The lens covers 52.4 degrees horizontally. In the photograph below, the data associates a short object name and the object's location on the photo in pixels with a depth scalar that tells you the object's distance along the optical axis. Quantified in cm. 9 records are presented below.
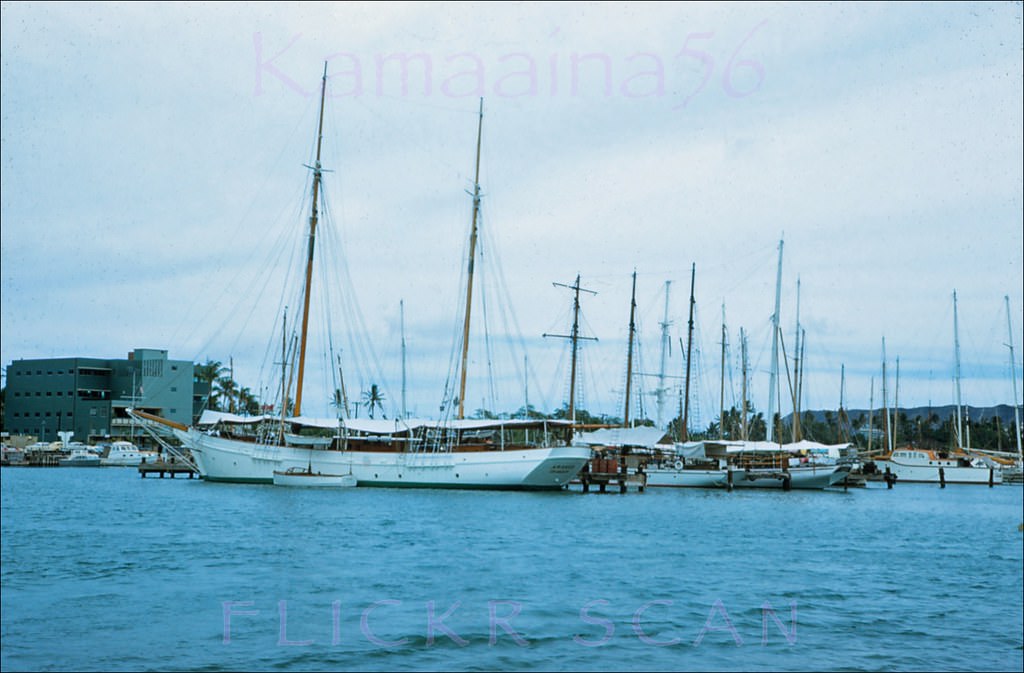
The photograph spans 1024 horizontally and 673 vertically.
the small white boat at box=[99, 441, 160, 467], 12769
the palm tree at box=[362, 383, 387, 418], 16904
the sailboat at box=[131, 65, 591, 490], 6375
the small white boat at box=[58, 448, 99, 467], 12525
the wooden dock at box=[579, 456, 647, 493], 6925
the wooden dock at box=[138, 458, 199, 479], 9369
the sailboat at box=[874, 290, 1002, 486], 10369
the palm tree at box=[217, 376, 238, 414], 15362
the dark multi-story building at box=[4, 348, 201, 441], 13388
